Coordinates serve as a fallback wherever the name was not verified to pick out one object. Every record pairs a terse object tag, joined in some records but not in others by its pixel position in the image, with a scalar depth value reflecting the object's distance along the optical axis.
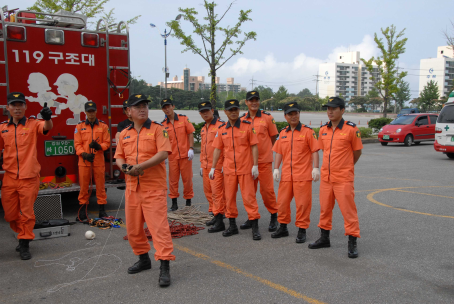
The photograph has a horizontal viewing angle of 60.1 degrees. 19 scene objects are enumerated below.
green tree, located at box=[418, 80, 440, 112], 66.06
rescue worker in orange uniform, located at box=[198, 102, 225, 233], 6.49
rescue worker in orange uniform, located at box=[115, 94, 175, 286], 4.29
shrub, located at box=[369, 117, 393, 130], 26.69
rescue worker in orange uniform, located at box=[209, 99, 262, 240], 5.93
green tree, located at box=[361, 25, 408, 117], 29.94
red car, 20.19
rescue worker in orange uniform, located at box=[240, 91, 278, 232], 6.27
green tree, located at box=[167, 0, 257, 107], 18.83
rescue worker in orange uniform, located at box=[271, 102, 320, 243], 5.66
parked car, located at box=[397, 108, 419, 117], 36.96
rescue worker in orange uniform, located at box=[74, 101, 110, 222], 6.82
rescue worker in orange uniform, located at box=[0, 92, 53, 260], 5.13
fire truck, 6.54
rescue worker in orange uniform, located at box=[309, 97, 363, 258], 5.07
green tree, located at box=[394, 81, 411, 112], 91.61
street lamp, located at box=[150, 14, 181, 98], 30.10
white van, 14.21
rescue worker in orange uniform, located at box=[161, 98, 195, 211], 7.50
